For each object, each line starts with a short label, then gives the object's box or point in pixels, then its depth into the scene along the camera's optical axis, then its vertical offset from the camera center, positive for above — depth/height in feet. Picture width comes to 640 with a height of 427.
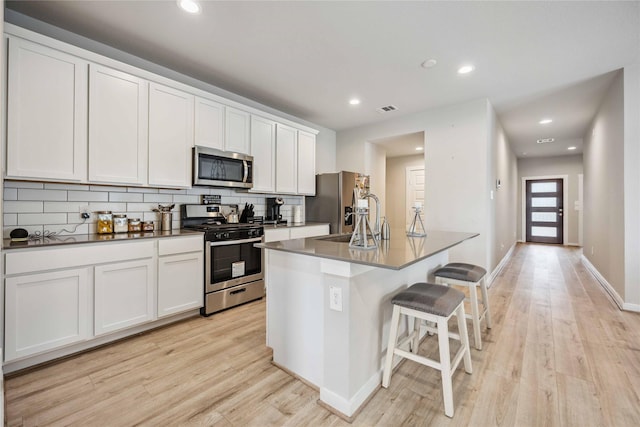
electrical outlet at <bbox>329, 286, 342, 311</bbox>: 5.10 -1.54
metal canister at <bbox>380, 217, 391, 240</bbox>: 7.50 -0.46
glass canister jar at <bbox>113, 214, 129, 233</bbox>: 8.89 -0.38
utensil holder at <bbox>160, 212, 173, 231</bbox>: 9.95 -0.31
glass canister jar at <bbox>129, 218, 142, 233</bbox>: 9.27 -0.43
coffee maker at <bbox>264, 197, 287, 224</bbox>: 14.41 +0.10
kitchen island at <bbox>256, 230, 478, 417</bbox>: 5.09 -1.94
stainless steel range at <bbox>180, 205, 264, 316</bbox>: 9.75 -1.67
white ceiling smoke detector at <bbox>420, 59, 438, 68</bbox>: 9.59 +5.18
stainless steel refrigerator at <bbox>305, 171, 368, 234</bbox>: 15.03 +0.71
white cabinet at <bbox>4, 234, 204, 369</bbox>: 6.24 -2.08
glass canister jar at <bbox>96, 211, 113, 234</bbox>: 8.64 -0.32
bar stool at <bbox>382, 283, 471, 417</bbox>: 5.16 -2.03
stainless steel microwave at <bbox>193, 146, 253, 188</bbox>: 10.21 +1.72
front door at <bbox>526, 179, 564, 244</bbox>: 27.53 +0.38
